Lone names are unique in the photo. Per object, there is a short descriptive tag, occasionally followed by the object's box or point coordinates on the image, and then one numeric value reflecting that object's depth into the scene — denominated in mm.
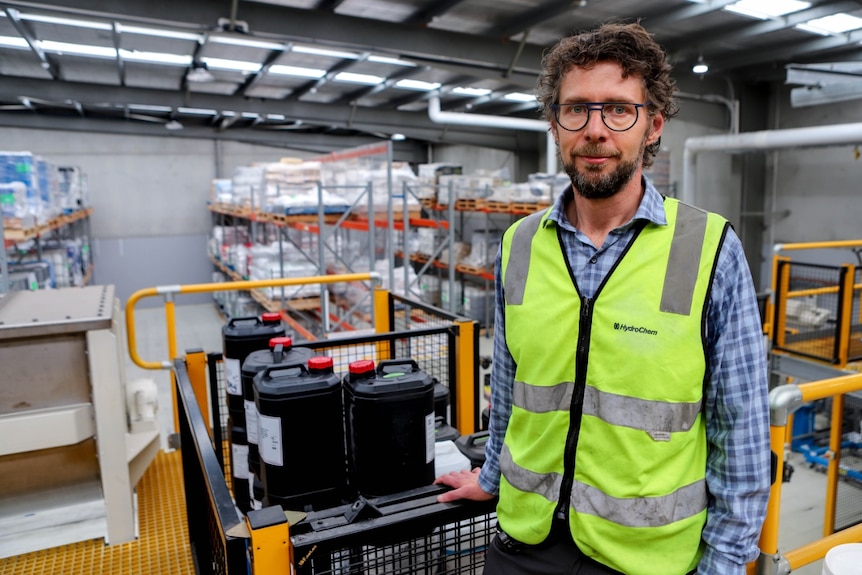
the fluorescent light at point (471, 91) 11594
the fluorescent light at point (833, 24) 7469
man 1239
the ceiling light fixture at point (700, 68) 8227
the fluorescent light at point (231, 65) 9211
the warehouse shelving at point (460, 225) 9852
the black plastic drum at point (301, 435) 1868
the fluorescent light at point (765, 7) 6848
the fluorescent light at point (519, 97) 11797
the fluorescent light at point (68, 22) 6977
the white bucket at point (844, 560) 1568
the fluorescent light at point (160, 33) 7465
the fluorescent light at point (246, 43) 7879
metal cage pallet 1299
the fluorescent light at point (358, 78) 10250
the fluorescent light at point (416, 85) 10783
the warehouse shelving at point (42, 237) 5234
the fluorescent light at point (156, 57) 8656
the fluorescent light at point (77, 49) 8172
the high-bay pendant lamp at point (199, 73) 7371
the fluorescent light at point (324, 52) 8497
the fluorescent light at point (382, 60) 8873
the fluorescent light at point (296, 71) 9662
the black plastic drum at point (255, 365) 2295
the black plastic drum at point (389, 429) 1914
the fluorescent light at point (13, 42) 7973
